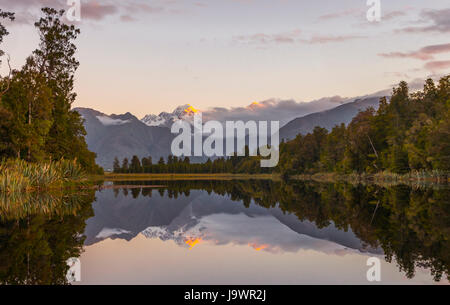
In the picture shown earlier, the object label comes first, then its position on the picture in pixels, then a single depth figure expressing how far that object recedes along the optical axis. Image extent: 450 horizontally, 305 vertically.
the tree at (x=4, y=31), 36.07
